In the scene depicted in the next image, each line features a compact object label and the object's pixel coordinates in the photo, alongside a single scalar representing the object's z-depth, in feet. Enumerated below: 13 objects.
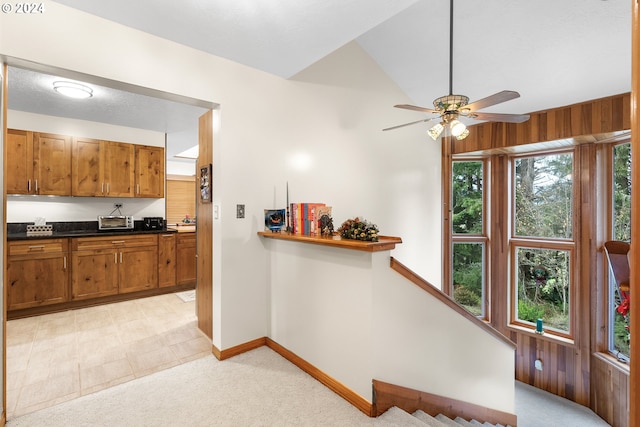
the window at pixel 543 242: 13.12
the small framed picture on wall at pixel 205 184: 9.10
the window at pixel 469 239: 15.44
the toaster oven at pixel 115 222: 14.42
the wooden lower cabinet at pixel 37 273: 11.25
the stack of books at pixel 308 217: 8.14
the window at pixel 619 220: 11.36
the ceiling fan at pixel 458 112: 7.39
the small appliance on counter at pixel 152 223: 15.62
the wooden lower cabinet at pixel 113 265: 12.53
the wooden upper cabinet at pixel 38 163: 12.03
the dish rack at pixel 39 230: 12.45
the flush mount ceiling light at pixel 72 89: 9.89
